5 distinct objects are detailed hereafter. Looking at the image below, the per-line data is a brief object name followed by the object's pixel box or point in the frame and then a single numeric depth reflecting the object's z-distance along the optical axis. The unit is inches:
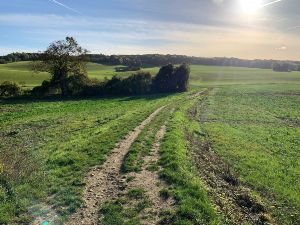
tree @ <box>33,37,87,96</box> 1708.5
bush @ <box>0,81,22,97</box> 1575.7
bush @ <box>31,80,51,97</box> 1656.1
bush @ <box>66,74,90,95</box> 1693.8
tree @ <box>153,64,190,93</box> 1883.9
